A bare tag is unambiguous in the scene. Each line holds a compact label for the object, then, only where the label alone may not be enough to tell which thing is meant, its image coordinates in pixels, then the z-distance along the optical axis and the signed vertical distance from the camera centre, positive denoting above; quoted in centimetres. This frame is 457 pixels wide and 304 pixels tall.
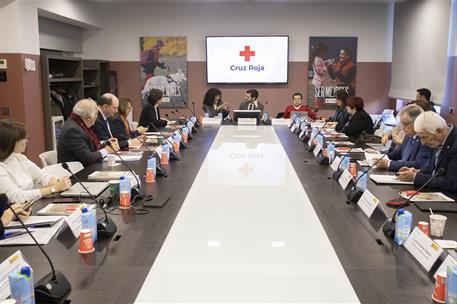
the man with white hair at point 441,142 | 280 -34
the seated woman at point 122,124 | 491 -42
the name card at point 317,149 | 406 -56
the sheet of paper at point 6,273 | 144 -58
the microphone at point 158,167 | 329 -60
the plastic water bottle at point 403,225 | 196 -58
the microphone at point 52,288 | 148 -64
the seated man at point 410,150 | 338 -49
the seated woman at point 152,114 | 617 -41
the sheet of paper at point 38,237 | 198 -65
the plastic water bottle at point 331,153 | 371 -54
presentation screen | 852 +42
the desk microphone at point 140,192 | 270 -62
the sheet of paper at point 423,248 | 170 -60
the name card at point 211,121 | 685 -55
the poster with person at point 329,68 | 855 +26
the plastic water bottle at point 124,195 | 253 -59
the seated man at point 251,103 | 750 -31
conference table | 164 -69
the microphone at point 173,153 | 393 -58
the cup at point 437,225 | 203 -59
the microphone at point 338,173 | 316 -59
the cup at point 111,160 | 364 -59
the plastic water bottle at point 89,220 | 198 -57
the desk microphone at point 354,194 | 264 -61
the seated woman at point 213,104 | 755 -35
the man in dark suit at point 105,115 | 468 -32
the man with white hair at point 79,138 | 366 -42
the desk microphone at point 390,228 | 207 -63
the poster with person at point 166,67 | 864 +27
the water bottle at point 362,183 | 274 -57
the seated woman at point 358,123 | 554 -45
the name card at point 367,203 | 234 -60
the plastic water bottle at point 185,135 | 489 -54
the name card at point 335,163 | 336 -56
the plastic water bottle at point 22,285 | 137 -57
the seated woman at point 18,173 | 255 -52
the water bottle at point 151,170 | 313 -57
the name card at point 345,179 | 287 -58
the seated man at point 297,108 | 731 -38
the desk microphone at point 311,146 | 437 -57
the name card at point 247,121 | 691 -55
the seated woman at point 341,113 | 610 -40
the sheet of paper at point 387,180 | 304 -61
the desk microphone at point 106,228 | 208 -63
